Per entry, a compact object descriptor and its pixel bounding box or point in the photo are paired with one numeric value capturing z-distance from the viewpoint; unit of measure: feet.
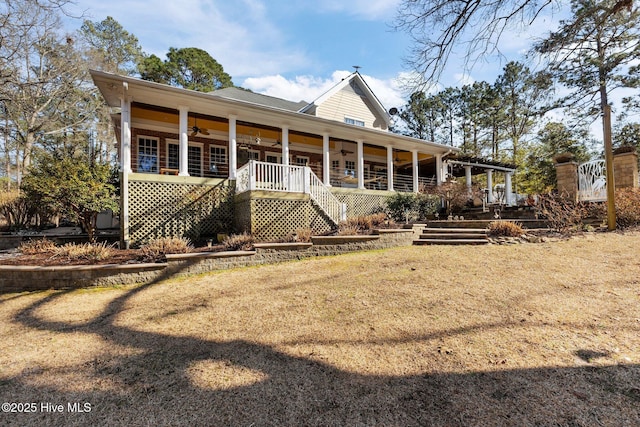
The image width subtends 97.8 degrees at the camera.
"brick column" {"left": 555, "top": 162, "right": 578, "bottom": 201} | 30.55
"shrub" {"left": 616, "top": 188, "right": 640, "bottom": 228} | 25.32
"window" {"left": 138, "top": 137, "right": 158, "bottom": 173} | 37.17
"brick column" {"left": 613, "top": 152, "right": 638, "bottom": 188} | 28.94
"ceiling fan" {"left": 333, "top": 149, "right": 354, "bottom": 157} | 50.24
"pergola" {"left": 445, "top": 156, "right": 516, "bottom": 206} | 55.16
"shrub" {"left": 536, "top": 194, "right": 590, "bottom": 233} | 26.11
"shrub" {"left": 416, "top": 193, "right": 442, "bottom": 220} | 42.22
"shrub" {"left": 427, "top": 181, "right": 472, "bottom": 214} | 43.65
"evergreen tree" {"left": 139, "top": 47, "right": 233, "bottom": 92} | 83.51
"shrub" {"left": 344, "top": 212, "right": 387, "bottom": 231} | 28.66
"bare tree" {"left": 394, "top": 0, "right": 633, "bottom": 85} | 15.44
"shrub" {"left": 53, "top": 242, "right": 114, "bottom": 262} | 19.19
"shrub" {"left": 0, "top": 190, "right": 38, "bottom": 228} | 36.63
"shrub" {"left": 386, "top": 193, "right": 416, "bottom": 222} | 40.62
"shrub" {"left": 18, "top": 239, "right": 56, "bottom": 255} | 22.06
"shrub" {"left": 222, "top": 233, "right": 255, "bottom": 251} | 21.85
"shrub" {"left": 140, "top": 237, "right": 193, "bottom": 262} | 19.51
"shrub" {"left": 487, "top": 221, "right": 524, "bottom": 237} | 25.18
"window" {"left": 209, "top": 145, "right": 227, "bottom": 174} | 40.81
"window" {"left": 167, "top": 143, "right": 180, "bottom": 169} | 38.78
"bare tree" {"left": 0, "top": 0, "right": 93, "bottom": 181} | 25.23
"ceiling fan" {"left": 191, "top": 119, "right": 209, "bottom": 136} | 33.65
